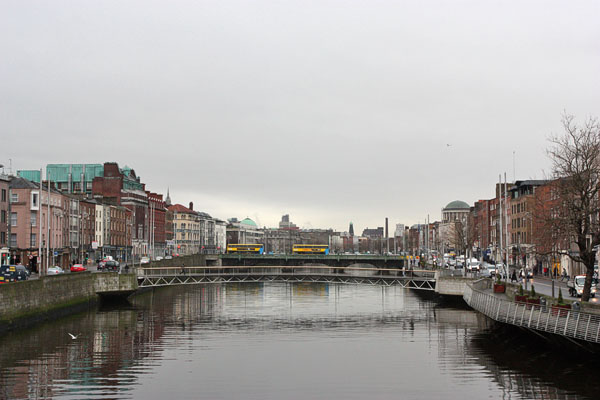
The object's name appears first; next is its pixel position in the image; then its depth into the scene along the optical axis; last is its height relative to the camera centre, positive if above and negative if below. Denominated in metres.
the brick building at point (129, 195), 164.88 +11.78
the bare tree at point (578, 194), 51.09 +3.50
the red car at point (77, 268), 86.81 -2.62
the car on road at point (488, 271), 98.75 -3.97
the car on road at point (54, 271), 79.74 -2.73
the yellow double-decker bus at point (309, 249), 165.12 -1.11
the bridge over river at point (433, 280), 89.81 -5.04
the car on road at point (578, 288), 60.72 -3.93
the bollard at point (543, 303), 45.84 -4.18
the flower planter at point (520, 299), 54.21 -4.23
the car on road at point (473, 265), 111.00 -3.58
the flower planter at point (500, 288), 70.69 -4.41
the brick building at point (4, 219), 90.75 +3.54
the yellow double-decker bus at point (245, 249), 177.75 -1.01
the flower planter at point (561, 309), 42.65 -4.00
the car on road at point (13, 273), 61.31 -2.26
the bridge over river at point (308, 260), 143.74 -3.38
